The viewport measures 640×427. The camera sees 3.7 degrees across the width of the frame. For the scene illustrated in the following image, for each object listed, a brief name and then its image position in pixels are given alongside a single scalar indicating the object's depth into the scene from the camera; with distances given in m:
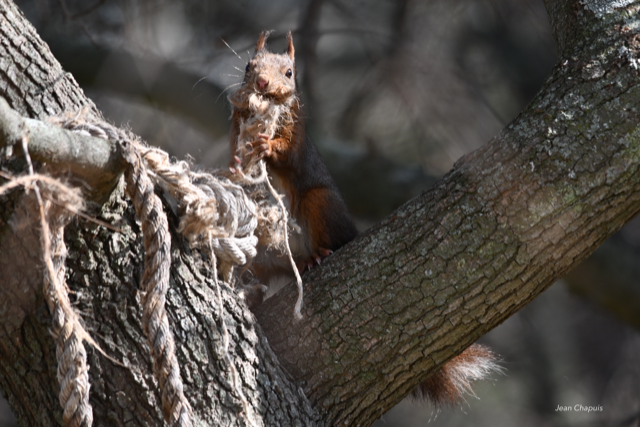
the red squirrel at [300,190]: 8.27
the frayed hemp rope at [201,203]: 7.94
